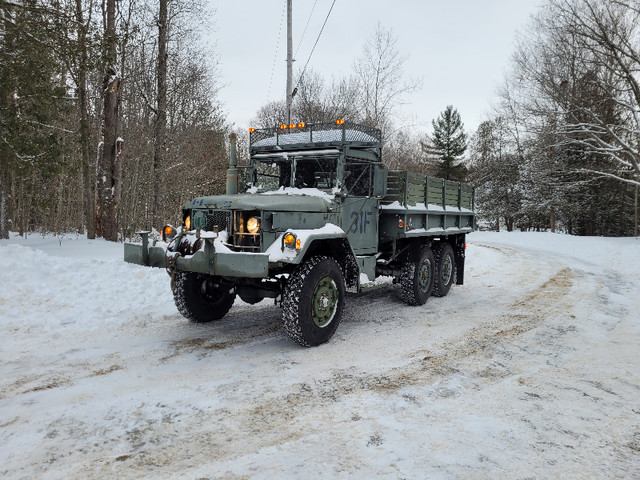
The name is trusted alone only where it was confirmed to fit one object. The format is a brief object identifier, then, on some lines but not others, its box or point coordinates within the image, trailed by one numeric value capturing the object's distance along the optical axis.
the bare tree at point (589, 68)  18.80
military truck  4.94
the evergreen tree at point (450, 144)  42.94
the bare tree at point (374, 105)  23.02
